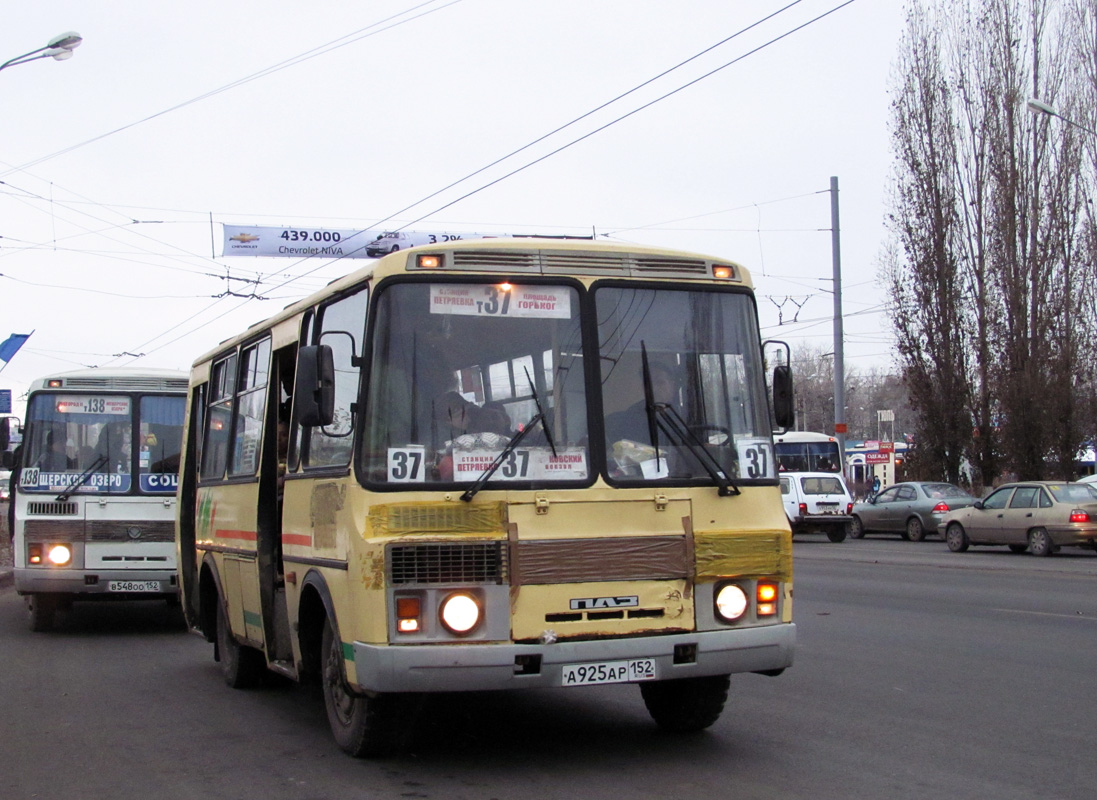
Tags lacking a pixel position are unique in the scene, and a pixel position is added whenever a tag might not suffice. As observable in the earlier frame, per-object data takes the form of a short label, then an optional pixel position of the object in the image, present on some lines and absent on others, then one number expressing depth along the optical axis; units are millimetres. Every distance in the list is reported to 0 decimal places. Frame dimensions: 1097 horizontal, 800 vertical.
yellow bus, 6434
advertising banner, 37406
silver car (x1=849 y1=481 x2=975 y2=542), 31906
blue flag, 22922
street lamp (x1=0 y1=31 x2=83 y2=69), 17562
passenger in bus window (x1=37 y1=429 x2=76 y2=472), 14031
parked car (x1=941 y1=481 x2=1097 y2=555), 23422
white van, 32719
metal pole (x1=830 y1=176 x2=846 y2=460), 39094
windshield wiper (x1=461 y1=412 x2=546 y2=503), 6485
